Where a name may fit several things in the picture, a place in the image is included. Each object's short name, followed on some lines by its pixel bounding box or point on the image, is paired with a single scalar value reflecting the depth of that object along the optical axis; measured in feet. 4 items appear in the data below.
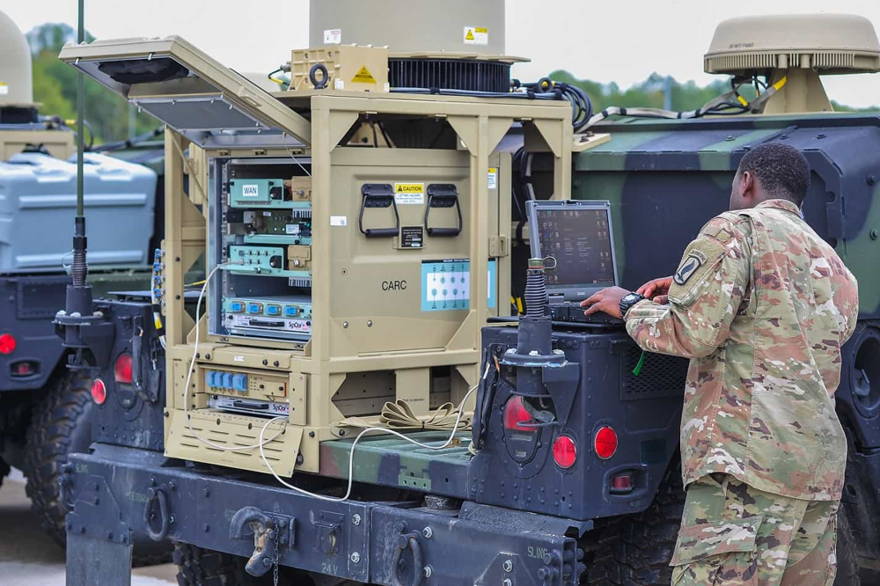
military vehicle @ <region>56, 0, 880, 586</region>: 25.93
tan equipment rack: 28.72
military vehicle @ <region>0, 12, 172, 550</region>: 41.58
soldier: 23.83
